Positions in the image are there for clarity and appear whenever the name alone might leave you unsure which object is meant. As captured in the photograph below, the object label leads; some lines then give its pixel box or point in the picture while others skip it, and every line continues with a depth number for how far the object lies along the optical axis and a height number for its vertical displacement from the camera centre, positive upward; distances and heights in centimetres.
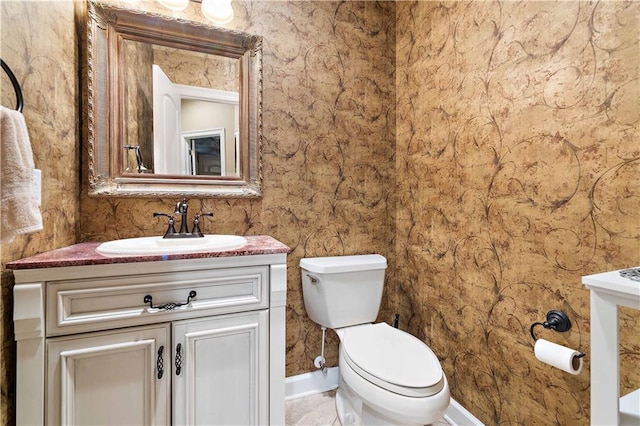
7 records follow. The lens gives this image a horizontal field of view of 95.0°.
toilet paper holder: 100 -38
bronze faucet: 132 -6
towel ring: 75 +33
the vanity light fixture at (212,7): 138 +99
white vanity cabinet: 88 -43
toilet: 102 -59
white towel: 71 +8
